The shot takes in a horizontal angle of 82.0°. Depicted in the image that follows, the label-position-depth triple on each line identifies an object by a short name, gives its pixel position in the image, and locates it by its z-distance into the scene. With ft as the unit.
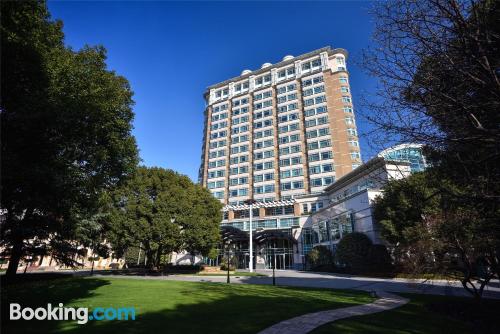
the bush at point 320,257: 132.97
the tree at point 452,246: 34.00
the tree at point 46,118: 27.48
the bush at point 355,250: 102.32
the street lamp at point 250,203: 130.29
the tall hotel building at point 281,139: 190.90
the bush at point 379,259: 96.94
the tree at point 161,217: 98.99
